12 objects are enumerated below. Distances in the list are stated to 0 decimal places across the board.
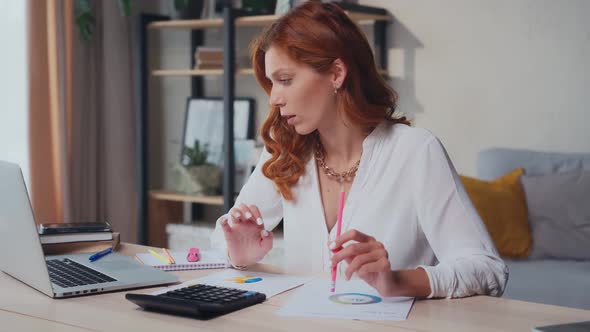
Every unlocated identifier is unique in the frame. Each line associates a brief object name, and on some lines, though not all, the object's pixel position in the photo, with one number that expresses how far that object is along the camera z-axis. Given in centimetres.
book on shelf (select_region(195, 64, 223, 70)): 400
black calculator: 133
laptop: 142
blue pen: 178
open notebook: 174
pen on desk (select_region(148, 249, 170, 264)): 179
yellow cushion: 312
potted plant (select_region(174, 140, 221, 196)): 404
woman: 173
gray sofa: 275
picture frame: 418
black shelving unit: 376
